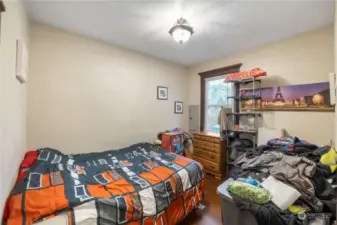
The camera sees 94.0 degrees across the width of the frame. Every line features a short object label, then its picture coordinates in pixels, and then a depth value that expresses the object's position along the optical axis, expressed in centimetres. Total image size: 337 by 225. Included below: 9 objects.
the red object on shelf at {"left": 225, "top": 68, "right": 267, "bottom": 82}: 265
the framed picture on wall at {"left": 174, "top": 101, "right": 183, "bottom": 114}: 403
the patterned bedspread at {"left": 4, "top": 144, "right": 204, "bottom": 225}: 117
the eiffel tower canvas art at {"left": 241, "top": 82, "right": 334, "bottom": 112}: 224
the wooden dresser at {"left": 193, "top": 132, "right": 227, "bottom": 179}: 309
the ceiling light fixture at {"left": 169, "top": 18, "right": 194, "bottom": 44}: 192
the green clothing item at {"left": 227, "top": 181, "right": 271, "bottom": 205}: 109
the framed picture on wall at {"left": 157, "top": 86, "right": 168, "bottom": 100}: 366
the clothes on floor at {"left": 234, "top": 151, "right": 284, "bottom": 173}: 154
